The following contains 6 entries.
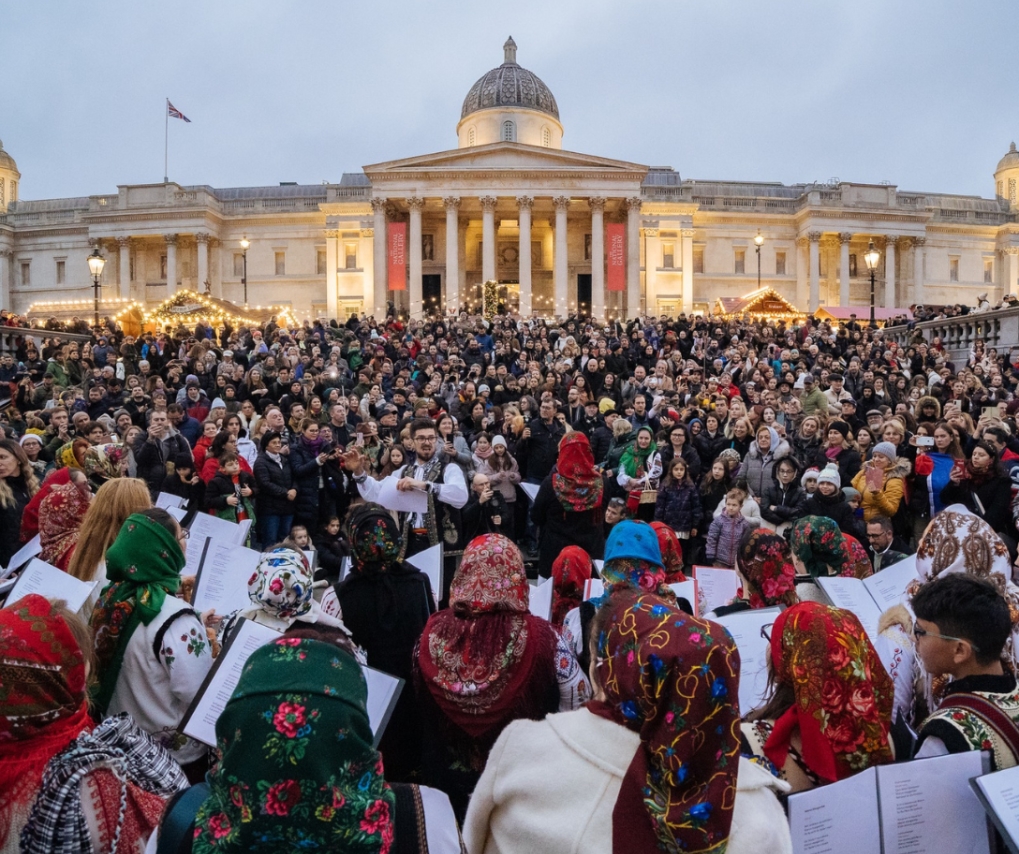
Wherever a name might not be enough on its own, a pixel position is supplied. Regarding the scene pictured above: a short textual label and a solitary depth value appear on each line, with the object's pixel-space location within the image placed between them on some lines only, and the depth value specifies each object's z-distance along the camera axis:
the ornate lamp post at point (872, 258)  23.28
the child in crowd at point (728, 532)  7.66
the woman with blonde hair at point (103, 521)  4.20
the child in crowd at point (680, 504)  8.95
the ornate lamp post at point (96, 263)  23.44
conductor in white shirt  6.77
